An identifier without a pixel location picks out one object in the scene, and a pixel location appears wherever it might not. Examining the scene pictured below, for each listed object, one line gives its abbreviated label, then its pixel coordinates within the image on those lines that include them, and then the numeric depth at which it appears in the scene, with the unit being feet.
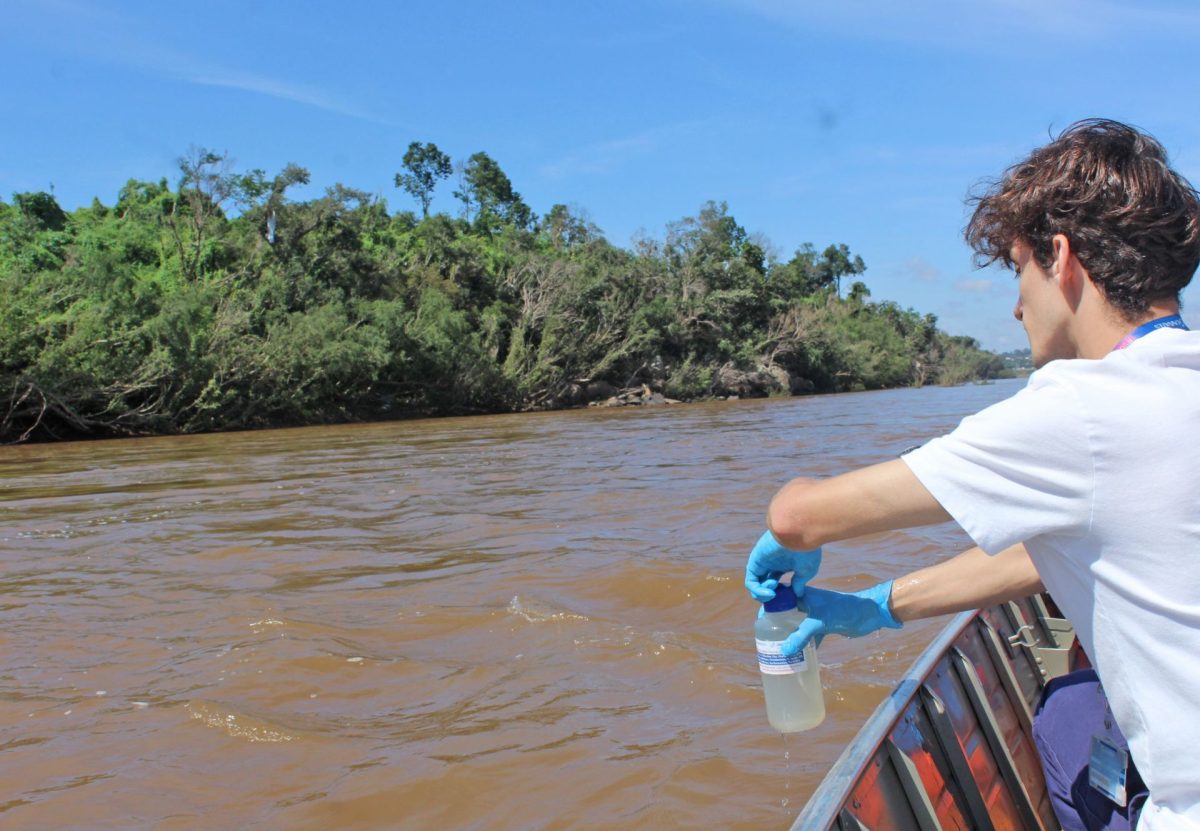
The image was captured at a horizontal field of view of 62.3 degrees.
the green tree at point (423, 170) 203.31
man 4.30
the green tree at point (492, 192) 198.59
